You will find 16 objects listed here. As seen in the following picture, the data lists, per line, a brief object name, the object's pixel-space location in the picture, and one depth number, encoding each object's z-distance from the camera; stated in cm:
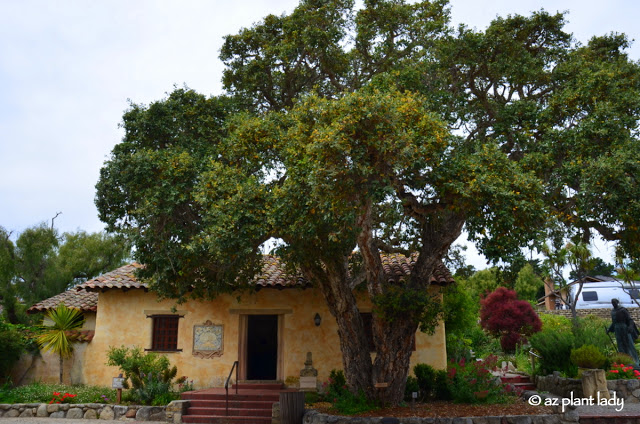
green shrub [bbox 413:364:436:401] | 1407
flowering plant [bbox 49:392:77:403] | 1455
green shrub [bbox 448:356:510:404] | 1302
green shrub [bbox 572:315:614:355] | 1470
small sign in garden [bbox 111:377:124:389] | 1423
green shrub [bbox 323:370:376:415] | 1166
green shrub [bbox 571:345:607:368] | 1385
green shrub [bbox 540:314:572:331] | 2637
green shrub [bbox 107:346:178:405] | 1436
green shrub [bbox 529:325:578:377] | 1474
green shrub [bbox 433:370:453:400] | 1390
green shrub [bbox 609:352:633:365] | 1425
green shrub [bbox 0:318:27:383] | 1614
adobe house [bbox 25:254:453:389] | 1593
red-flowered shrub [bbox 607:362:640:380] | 1368
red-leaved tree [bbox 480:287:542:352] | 2377
